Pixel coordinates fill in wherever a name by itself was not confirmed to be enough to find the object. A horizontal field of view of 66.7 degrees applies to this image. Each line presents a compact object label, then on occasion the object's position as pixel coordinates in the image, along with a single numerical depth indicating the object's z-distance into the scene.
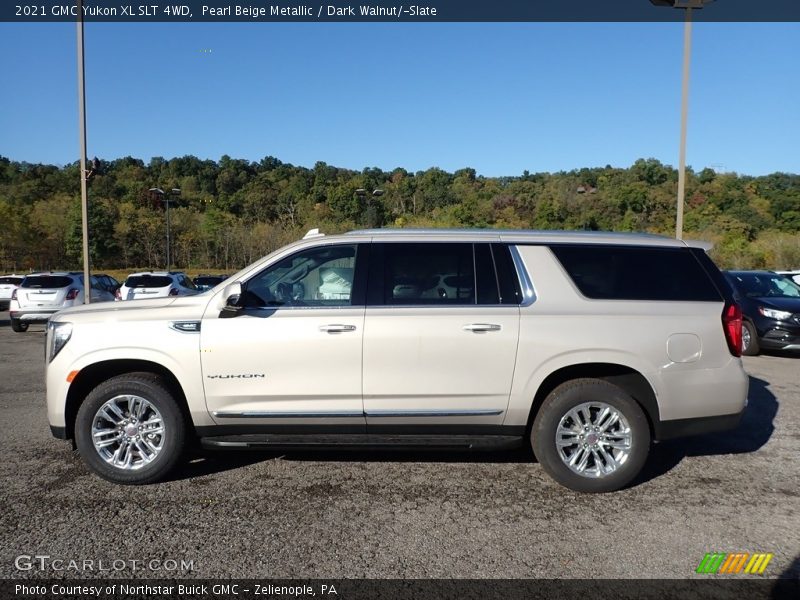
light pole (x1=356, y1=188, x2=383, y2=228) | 37.84
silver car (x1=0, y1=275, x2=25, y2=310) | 22.98
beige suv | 4.55
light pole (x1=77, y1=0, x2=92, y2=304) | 15.42
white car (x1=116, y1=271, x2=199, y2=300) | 17.64
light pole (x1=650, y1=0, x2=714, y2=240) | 12.85
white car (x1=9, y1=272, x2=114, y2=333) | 14.98
